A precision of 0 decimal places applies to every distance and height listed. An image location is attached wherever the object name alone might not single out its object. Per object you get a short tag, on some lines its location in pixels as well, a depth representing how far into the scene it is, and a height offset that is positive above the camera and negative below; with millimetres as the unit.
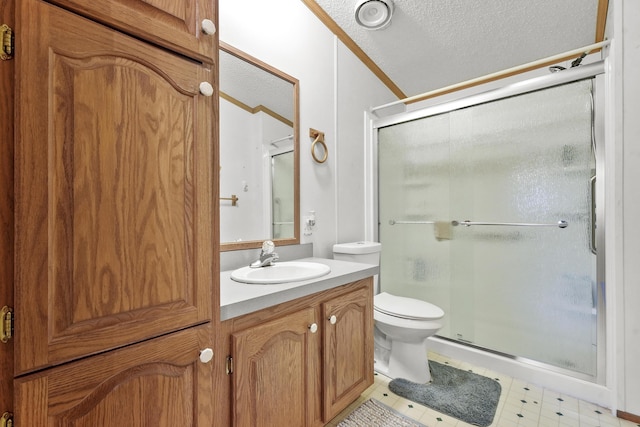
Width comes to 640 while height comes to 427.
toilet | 1731 -709
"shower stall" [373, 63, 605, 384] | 1653 -20
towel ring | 1905 +501
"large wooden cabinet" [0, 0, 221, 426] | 561 +5
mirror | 1474 +354
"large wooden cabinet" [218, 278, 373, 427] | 961 -579
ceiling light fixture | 1828 +1352
